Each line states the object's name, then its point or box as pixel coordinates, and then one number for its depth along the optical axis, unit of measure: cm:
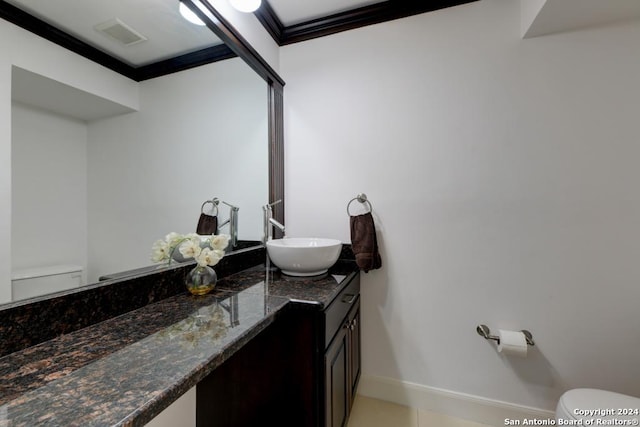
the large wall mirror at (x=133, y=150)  69
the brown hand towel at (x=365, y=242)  154
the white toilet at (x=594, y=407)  98
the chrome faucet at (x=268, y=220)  161
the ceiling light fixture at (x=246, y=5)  129
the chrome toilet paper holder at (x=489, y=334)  137
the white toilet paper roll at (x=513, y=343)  131
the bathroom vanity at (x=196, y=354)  49
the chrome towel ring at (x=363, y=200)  162
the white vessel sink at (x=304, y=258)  133
